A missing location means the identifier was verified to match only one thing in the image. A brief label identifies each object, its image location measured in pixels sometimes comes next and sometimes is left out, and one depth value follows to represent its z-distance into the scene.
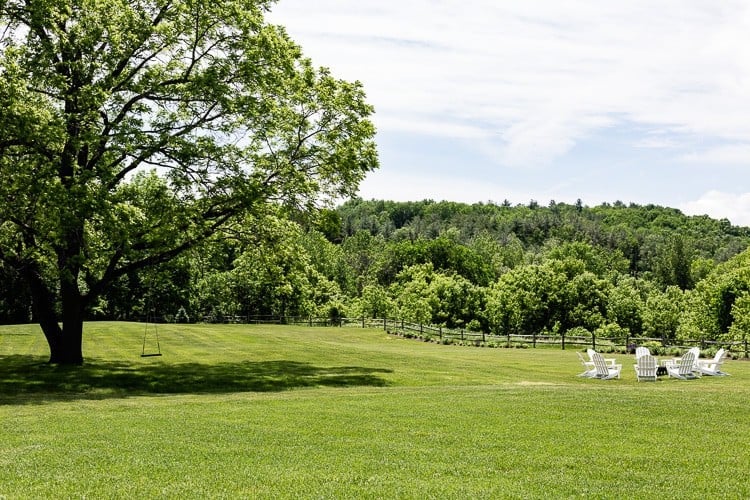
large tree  21.39
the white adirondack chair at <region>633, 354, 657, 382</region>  23.55
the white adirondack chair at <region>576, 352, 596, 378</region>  25.03
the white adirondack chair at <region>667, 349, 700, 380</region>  24.20
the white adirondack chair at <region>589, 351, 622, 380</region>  24.31
